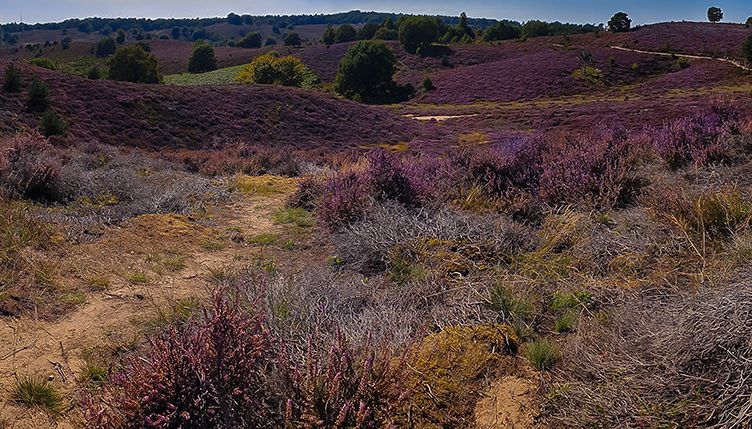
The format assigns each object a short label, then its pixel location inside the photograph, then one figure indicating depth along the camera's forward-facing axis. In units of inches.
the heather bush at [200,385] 99.2
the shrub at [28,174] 287.0
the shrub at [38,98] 890.1
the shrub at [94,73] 1770.2
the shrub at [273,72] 2085.4
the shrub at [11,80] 914.1
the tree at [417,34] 2696.9
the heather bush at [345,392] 98.6
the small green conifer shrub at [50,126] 751.1
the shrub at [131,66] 1643.7
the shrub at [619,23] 2544.3
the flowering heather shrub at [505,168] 275.9
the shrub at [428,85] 2010.3
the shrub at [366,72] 2073.1
